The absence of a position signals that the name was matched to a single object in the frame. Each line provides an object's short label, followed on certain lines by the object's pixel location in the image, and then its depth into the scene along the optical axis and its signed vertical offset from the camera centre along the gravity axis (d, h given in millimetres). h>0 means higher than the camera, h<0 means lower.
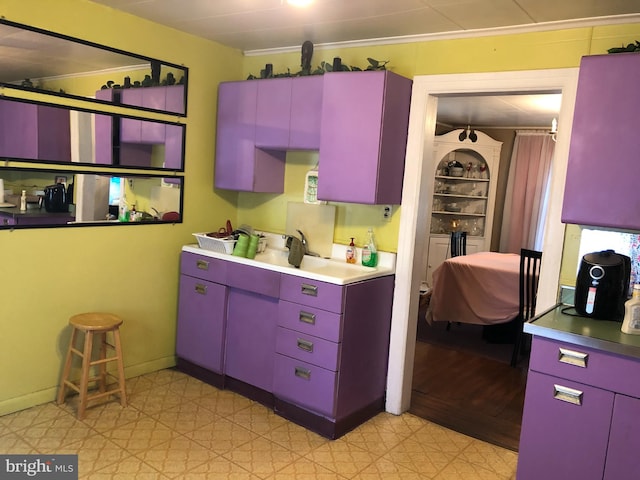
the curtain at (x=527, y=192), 6859 +49
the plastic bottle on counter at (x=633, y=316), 2256 -475
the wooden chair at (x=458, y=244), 6480 -642
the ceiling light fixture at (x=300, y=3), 2596 +875
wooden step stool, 2988 -1099
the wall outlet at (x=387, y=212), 3385 -166
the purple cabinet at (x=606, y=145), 2316 +246
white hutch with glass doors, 7004 +5
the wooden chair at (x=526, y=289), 4340 -773
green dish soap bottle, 3365 -442
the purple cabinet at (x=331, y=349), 2963 -955
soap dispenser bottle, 3480 -457
